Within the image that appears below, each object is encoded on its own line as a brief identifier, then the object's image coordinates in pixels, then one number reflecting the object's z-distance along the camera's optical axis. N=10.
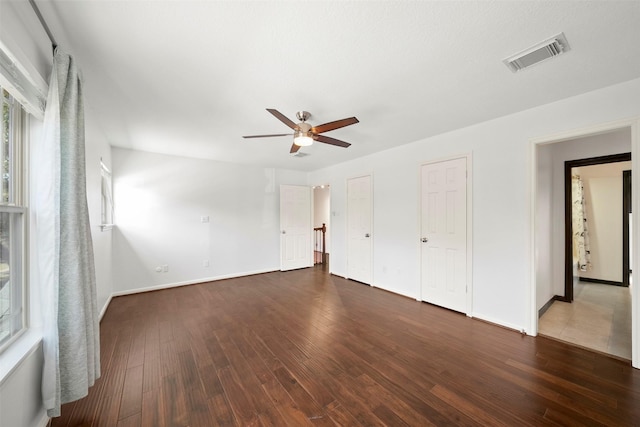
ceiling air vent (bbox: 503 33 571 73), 1.57
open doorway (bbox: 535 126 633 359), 2.71
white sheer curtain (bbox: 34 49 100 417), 1.36
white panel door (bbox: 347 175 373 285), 4.48
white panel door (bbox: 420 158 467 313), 3.14
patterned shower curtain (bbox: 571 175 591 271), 4.43
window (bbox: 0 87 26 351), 1.26
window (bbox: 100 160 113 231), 3.44
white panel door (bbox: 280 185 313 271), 5.59
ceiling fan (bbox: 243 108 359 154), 2.20
